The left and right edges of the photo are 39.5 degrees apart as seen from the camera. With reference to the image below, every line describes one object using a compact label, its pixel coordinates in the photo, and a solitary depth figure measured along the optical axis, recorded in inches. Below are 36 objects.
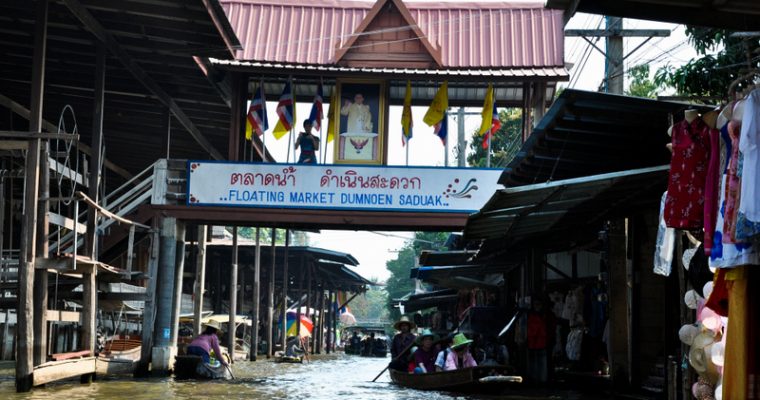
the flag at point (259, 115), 820.6
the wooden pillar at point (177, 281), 819.4
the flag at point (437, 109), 830.3
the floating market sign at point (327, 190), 773.9
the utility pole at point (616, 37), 717.3
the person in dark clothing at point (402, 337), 818.8
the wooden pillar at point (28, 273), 552.1
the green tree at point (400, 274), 3417.8
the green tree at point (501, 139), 1704.0
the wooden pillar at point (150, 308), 775.7
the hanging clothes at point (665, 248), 362.6
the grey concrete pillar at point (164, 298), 780.0
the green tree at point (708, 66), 530.9
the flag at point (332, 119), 811.4
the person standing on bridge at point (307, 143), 837.8
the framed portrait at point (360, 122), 802.2
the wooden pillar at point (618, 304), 553.9
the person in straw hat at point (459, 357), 660.1
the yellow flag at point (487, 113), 821.9
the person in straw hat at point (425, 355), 712.4
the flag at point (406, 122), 844.7
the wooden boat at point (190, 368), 750.5
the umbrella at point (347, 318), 2673.2
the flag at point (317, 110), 834.8
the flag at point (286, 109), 829.8
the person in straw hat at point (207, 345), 765.3
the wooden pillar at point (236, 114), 794.2
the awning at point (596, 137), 393.4
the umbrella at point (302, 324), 1600.6
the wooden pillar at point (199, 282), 1023.6
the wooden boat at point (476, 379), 614.2
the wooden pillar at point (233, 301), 1132.5
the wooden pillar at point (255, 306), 1245.7
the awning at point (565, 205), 392.1
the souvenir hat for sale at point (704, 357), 289.4
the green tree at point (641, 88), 1460.4
